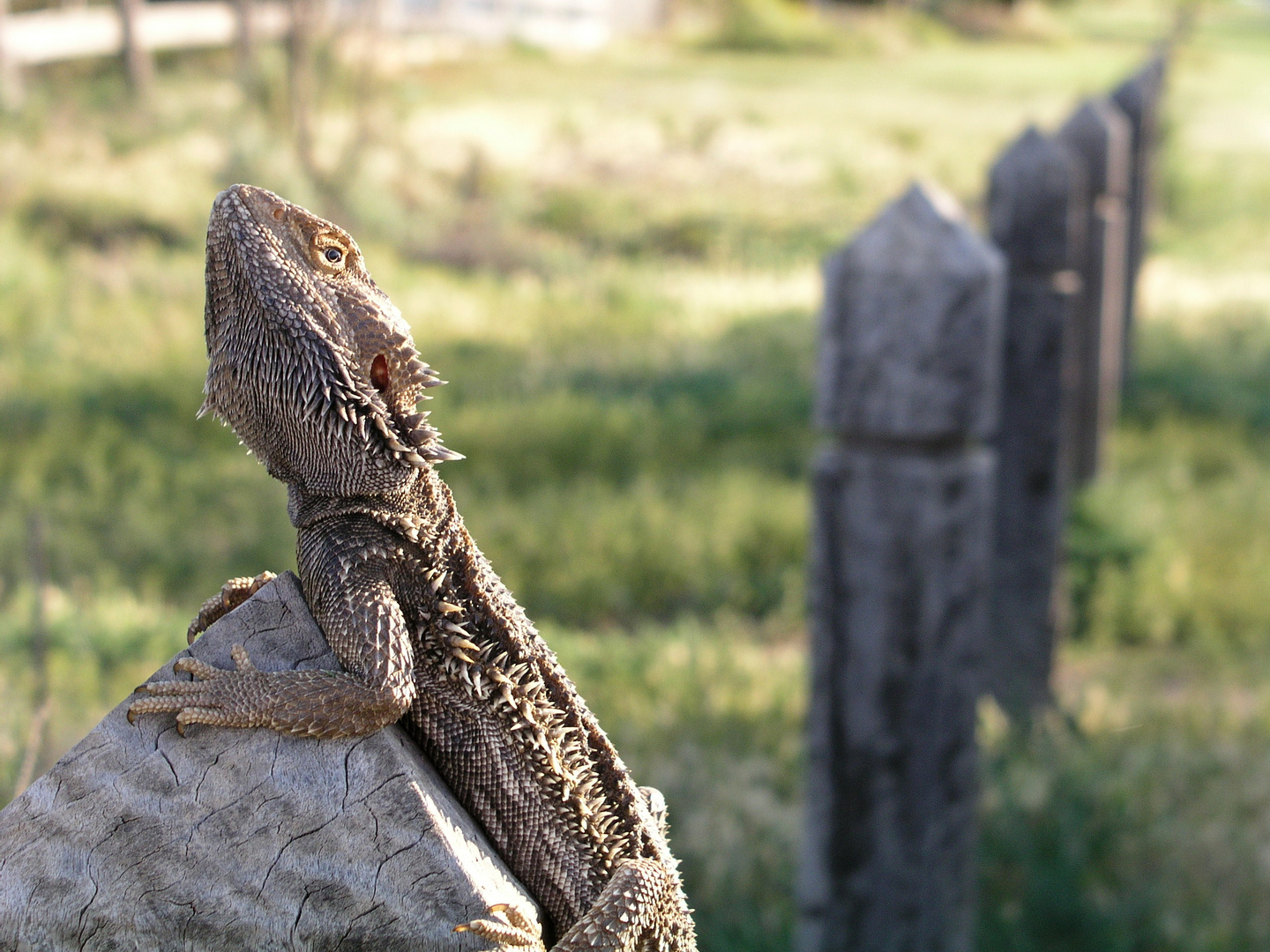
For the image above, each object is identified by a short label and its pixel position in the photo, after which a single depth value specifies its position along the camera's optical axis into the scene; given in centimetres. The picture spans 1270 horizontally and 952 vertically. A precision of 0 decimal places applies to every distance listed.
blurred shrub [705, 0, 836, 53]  2695
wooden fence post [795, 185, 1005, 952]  310
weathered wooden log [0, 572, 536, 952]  126
